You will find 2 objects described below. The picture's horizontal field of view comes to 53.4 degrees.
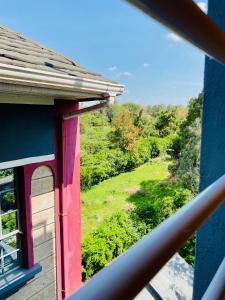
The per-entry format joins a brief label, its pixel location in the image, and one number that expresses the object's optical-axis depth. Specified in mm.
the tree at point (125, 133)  12680
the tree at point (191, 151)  7614
